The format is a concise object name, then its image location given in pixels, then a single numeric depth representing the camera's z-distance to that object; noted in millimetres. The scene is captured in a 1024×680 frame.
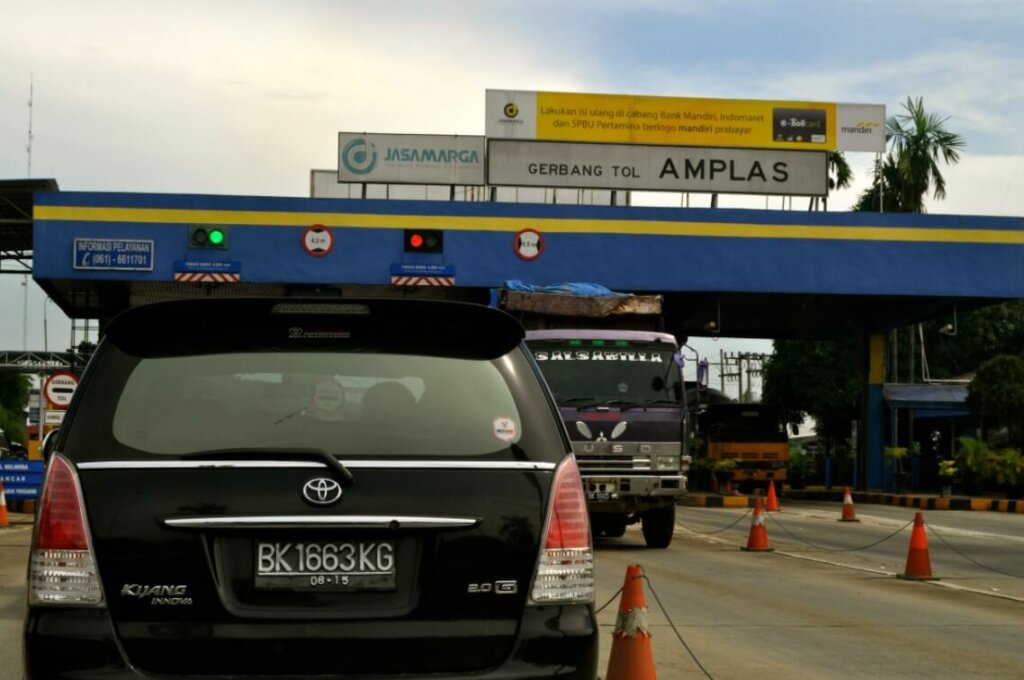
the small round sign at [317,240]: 30938
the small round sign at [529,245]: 31328
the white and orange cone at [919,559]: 14602
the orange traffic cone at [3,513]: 21180
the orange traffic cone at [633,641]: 6438
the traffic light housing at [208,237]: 30500
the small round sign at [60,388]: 24594
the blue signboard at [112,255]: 30109
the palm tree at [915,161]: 58625
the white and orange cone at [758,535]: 18438
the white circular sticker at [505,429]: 4512
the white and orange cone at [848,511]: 26812
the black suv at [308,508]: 4203
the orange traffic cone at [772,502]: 30875
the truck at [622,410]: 17266
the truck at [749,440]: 40000
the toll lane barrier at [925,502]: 33594
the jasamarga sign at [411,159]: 36094
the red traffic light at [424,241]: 31188
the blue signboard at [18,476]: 24422
